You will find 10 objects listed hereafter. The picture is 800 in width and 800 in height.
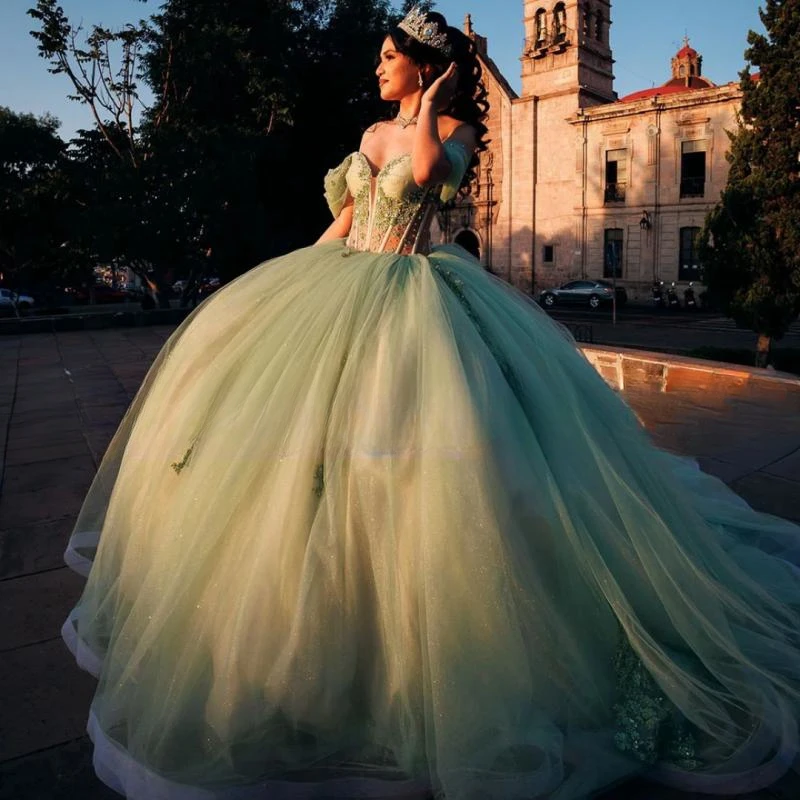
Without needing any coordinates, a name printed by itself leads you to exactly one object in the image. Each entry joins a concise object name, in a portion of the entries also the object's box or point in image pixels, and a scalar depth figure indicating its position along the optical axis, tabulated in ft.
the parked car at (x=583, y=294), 88.89
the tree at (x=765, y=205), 34.40
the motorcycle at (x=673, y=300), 88.99
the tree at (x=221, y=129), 47.29
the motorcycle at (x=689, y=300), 88.02
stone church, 91.61
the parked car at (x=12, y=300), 89.51
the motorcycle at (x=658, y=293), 90.99
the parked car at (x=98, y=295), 123.54
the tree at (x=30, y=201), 61.41
